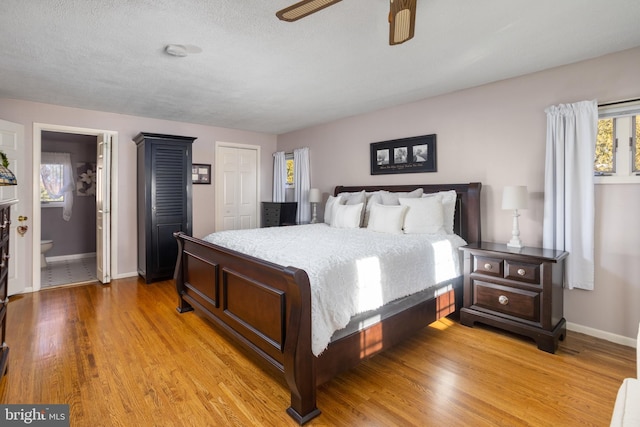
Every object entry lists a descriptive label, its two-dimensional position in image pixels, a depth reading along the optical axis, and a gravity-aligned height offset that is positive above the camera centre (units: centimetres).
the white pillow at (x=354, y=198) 425 +12
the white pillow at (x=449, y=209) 340 -3
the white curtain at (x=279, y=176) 606 +58
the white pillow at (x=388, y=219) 345 -13
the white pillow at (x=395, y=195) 378 +14
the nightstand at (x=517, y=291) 259 -73
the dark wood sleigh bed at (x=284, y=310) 178 -79
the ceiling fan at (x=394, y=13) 159 +100
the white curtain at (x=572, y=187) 272 +17
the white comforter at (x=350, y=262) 192 -40
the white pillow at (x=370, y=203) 408 +4
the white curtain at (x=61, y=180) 591 +49
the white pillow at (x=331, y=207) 437 -1
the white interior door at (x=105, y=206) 436 +0
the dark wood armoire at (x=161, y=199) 441 +10
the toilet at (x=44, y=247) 518 -67
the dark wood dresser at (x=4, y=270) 200 -41
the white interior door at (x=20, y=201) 367 +6
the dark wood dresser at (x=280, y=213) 552 -12
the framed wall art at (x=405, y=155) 392 +67
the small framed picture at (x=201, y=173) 537 +56
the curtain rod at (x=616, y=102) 258 +86
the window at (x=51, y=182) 592 +45
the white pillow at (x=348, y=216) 394 -12
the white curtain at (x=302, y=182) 560 +43
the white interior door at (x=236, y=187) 570 +35
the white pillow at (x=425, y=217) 331 -11
